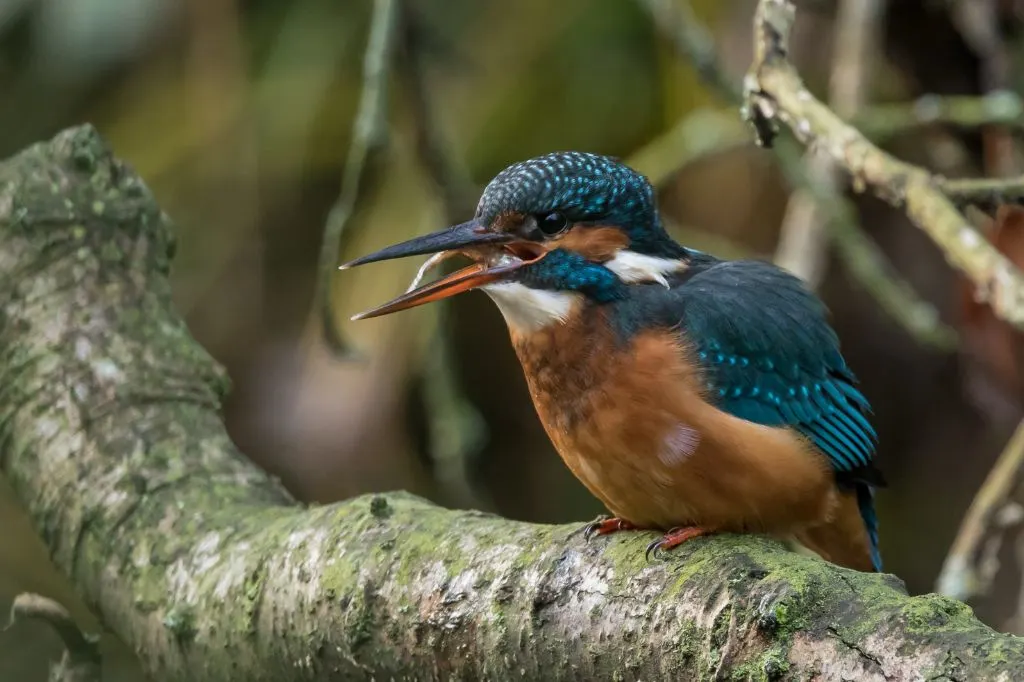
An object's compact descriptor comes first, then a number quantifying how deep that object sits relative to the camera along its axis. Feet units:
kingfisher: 12.80
